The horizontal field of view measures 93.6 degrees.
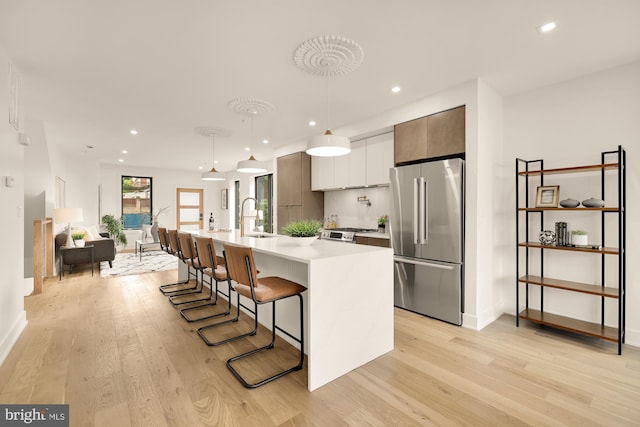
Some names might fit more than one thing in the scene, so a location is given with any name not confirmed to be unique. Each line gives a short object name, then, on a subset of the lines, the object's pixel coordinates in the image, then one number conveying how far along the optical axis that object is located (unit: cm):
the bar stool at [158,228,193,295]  429
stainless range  451
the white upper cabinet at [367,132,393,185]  429
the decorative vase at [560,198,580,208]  289
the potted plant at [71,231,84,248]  589
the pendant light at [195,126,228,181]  482
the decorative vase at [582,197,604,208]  277
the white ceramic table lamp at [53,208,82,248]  577
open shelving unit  268
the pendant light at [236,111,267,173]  413
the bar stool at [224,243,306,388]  215
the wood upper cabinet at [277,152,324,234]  562
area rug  600
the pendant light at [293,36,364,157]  243
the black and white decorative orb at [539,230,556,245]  307
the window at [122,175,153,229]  930
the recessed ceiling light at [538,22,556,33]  222
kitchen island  209
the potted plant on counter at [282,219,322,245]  270
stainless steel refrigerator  328
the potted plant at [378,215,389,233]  463
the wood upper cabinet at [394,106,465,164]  332
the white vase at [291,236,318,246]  269
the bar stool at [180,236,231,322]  295
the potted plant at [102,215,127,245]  828
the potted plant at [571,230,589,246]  288
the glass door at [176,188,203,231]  1012
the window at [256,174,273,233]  841
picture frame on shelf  305
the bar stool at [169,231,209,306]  346
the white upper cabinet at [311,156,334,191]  526
